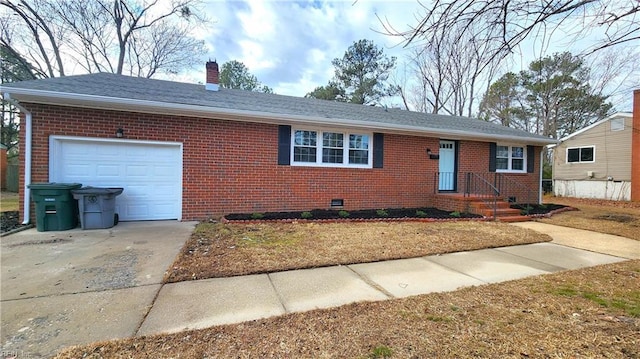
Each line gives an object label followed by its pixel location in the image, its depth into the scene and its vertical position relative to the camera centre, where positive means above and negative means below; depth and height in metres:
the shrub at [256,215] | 7.13 -0.96
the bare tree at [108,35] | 15.87 +8.62
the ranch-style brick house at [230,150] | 6.22 +0.75
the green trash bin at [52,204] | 5.55 -0.61
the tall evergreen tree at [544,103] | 19.39 +6.00
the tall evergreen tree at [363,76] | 22.17 +8.18
